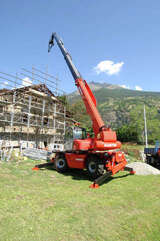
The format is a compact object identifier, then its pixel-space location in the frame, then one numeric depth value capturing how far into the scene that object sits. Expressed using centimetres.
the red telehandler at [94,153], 952
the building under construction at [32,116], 1784
